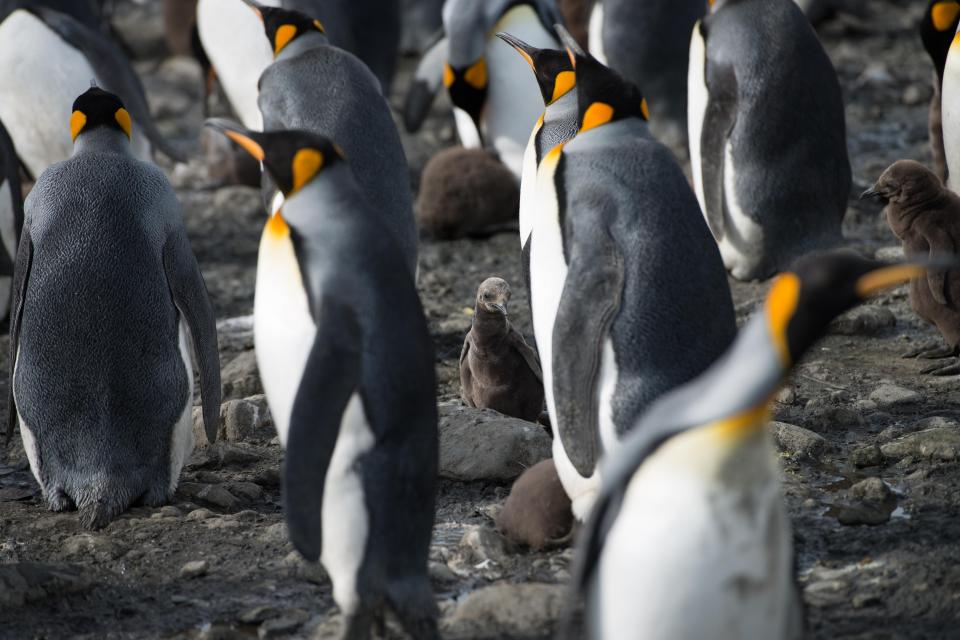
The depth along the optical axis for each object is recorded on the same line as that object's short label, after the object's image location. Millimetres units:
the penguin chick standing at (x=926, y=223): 10336
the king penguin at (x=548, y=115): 10047
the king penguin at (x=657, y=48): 18547
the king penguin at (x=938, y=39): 14031
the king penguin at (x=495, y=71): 16719
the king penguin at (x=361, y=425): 6273
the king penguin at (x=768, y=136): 13344
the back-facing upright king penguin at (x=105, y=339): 8594
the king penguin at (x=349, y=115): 11164
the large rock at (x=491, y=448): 8867
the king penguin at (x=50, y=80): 16469
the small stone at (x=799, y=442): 8977
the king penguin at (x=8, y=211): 13531
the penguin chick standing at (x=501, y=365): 9570
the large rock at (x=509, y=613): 6727
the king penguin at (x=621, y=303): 7496
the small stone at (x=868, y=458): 8742
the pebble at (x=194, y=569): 7805
